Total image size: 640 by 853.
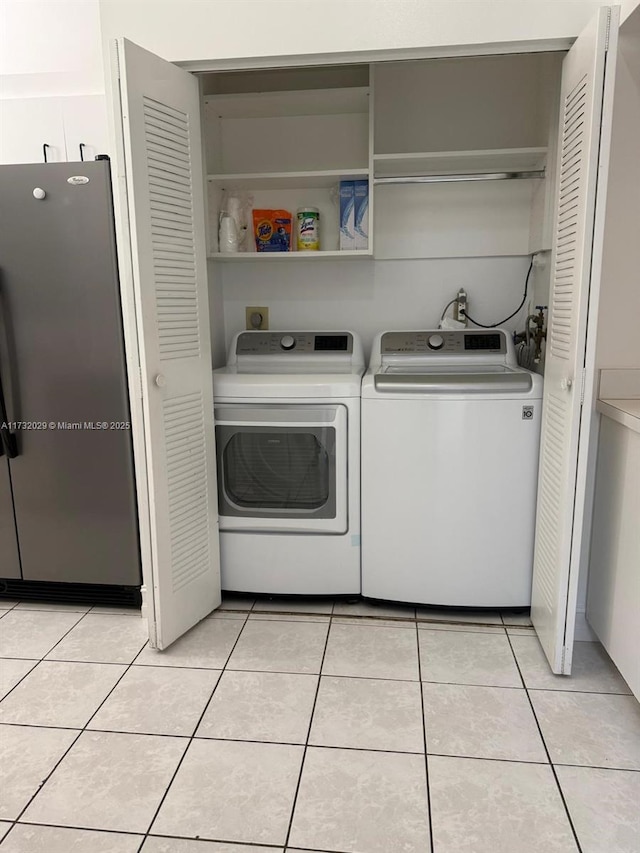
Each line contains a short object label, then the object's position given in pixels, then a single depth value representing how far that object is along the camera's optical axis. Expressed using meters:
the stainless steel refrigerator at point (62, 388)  2.20
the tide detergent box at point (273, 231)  2.74
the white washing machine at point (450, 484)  2.20
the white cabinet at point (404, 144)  2.58
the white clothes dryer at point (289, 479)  2.32
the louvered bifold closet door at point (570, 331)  1.66
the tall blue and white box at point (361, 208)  2.59
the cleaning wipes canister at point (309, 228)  2.69
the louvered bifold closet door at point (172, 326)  1.88
